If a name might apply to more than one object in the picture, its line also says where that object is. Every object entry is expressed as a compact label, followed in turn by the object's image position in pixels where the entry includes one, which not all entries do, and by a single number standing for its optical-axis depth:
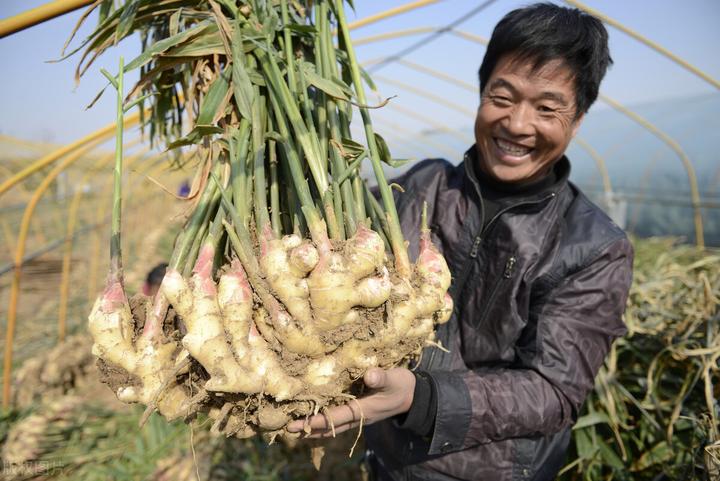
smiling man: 0.98
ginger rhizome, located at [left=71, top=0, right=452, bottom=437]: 0.77
